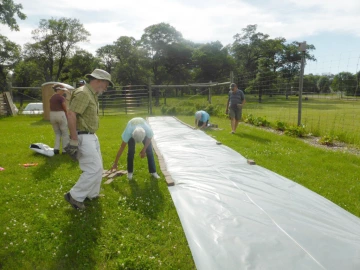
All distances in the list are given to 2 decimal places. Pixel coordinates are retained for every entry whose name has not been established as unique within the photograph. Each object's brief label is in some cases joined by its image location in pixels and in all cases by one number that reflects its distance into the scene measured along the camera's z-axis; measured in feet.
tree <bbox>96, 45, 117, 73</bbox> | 173.24
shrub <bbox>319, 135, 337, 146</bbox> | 24.90
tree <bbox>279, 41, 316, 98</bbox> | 183.21
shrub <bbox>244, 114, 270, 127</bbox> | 36.94
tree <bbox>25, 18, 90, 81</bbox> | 152.97
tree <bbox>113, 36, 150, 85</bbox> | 142.10
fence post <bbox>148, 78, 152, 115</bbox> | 60.09
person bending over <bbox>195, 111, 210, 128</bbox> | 33.66
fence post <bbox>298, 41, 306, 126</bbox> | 30.33
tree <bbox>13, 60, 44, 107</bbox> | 162.09
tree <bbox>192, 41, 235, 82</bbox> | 164.55
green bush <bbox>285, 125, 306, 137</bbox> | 28.81
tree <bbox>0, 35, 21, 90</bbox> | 141.38
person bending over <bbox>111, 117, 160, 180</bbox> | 15.29
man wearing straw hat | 11.43
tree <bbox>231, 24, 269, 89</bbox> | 173.88
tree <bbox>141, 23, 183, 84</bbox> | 150.30
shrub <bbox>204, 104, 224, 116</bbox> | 50.90
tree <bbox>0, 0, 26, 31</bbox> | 61.82
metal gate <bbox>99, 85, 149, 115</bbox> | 65.36
